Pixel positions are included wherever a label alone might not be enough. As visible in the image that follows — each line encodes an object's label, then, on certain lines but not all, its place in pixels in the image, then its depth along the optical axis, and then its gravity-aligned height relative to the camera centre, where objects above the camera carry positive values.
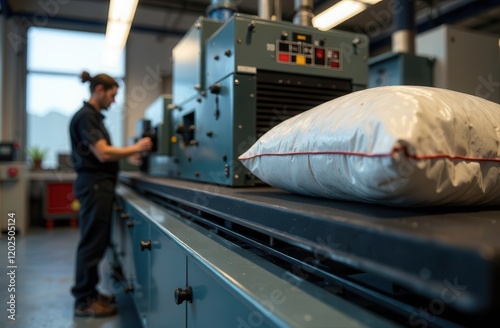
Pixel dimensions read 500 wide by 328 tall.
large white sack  0.51 +0.03
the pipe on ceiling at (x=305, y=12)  1.91 +0.83
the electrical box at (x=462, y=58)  2.62 +0.82
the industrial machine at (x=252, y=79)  1.30 +0.35
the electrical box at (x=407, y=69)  2.63 +0.74
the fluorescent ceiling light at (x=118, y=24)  3.53 +1.60
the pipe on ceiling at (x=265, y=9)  1.94 +0.87
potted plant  5.27 +0.17
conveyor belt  0.33 -0.09
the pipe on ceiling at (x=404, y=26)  2.86 +1.16
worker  2.01 -0.16
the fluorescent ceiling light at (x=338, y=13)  3.67 +1.66
